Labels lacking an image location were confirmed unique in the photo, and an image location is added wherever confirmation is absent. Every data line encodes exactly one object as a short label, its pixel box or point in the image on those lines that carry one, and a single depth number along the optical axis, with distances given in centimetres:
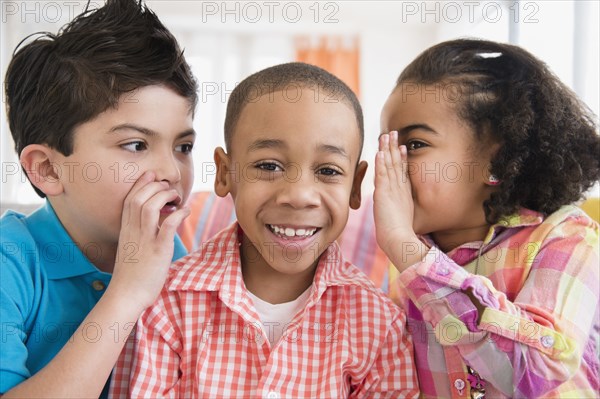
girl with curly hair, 108
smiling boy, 113
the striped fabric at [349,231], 174
